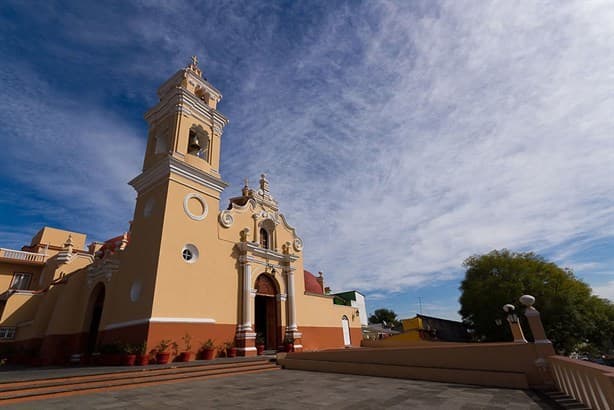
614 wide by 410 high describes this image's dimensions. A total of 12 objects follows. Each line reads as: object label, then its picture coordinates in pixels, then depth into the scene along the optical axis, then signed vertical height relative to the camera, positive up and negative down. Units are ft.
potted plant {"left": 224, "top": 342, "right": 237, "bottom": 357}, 41.91 -1.63
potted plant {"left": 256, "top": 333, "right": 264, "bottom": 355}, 46.34 -1.50
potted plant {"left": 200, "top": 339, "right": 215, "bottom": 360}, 38.96 -1.38
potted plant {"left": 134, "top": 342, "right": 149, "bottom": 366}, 32.86 -1.30
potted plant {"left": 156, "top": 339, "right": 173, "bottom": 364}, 34.04 -1.15
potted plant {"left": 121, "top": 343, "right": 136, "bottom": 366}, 32.95 -1.33
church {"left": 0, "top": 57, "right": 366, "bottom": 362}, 39.42 +9.79
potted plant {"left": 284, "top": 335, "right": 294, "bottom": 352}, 49.70 -1.56
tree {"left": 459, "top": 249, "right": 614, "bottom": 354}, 75.41 +4.20
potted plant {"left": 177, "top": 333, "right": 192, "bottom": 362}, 36.27 -1.23
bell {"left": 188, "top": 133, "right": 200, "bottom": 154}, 50.43 +30.39
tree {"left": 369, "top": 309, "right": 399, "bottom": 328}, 230.38 +7.57
